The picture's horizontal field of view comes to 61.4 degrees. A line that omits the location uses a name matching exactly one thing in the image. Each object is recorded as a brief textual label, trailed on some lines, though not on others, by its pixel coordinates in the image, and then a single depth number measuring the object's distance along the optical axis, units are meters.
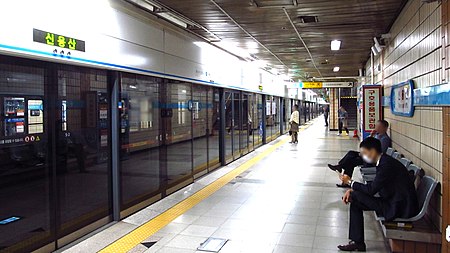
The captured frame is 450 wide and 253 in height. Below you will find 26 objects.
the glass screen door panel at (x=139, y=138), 4.86
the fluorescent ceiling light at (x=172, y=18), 5.49
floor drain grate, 3.75
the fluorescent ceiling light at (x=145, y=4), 4.88
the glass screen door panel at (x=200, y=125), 7.24
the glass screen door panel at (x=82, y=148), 3.83
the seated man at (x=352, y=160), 6.05
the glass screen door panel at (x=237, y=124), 9.85
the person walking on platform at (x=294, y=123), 13.41
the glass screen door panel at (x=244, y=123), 10.59
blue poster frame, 4.42
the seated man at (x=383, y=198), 3.52
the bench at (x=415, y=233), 3.38
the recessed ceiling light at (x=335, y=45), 7.98
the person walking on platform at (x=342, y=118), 18.40
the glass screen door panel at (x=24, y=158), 3.24
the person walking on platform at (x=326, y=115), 24.88
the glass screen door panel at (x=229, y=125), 9.16
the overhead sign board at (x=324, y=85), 17.69
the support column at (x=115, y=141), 4.61
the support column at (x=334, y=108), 20.92
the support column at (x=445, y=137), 3.08
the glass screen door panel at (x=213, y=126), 8.16
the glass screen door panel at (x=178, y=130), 6.12
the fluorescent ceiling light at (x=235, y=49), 8.14
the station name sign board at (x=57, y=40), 3.28
